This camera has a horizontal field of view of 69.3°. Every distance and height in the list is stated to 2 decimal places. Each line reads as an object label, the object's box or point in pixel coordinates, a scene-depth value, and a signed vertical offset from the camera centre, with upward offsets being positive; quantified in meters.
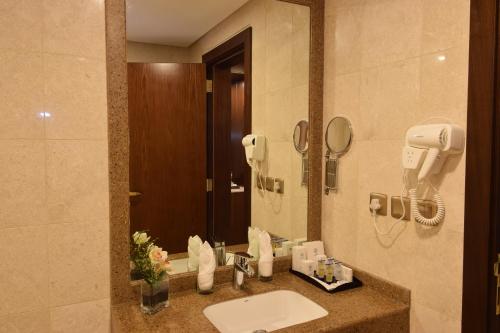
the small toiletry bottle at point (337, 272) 1.51 -0.51
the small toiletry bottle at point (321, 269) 1.52 -0.50
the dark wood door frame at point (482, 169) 1.03 -0.05
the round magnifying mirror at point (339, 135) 1.52 +0.06
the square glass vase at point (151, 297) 1.22 -0.50
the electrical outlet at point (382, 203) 1.37 -0.20
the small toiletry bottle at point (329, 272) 1.48 -0.51
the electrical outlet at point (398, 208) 1.27 -0.21
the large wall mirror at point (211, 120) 1.29 +0.12
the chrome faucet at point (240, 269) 1.41 -0.47
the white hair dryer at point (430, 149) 1.08 +0.00
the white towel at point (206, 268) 1.36 -0.45
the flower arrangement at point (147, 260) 1.23 -0.39
